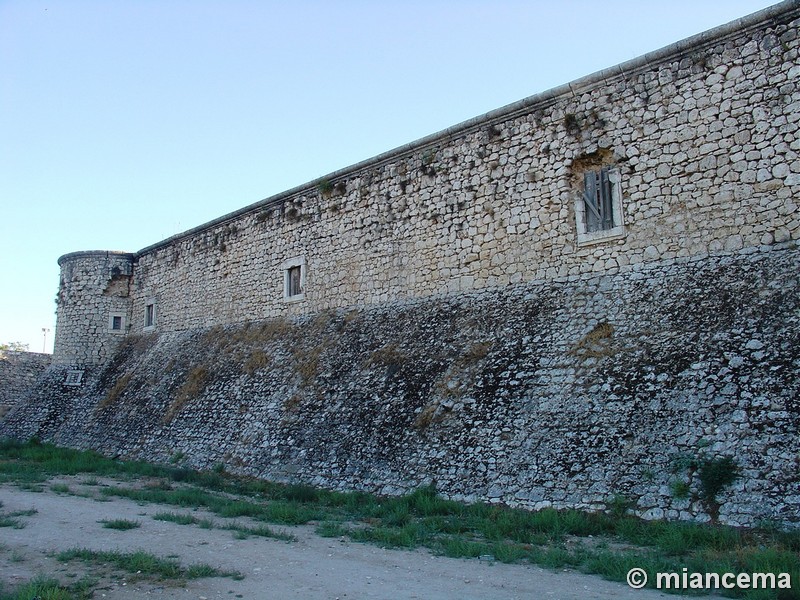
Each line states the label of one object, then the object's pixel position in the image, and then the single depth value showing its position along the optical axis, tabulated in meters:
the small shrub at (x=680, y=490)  7.47
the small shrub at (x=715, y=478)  7.27
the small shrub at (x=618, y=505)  7.74
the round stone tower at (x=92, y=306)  23.27
